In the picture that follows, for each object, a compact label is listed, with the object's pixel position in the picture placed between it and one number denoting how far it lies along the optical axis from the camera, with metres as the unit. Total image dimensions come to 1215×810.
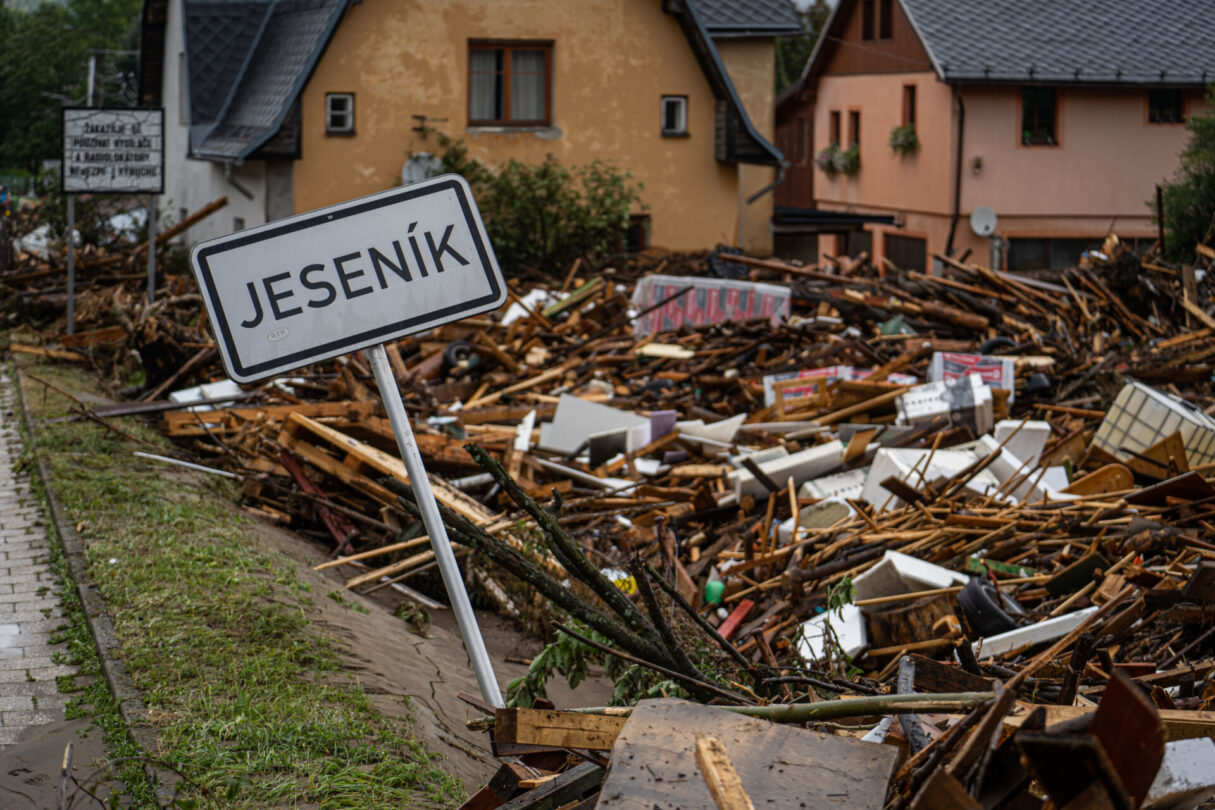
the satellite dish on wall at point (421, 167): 23.86
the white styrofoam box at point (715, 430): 11.36
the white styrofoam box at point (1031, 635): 6.08
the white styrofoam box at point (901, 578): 7.00
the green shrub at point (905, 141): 32.47
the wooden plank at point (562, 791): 3.05
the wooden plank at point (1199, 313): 13.66
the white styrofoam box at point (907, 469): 8.83
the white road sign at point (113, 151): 15.48
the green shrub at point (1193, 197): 22.50
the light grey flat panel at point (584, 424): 11.47
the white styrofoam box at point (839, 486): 9.34
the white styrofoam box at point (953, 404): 10.68
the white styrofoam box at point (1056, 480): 9.23
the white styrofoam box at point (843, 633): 6.71
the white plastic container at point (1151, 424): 9.10
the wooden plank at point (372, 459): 9.06
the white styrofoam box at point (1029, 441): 9.98
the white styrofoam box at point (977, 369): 11.98
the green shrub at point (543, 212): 23.47
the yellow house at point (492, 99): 23.62
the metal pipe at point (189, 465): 9.91
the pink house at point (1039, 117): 30.50
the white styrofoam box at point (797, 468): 9.68
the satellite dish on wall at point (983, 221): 27.61
